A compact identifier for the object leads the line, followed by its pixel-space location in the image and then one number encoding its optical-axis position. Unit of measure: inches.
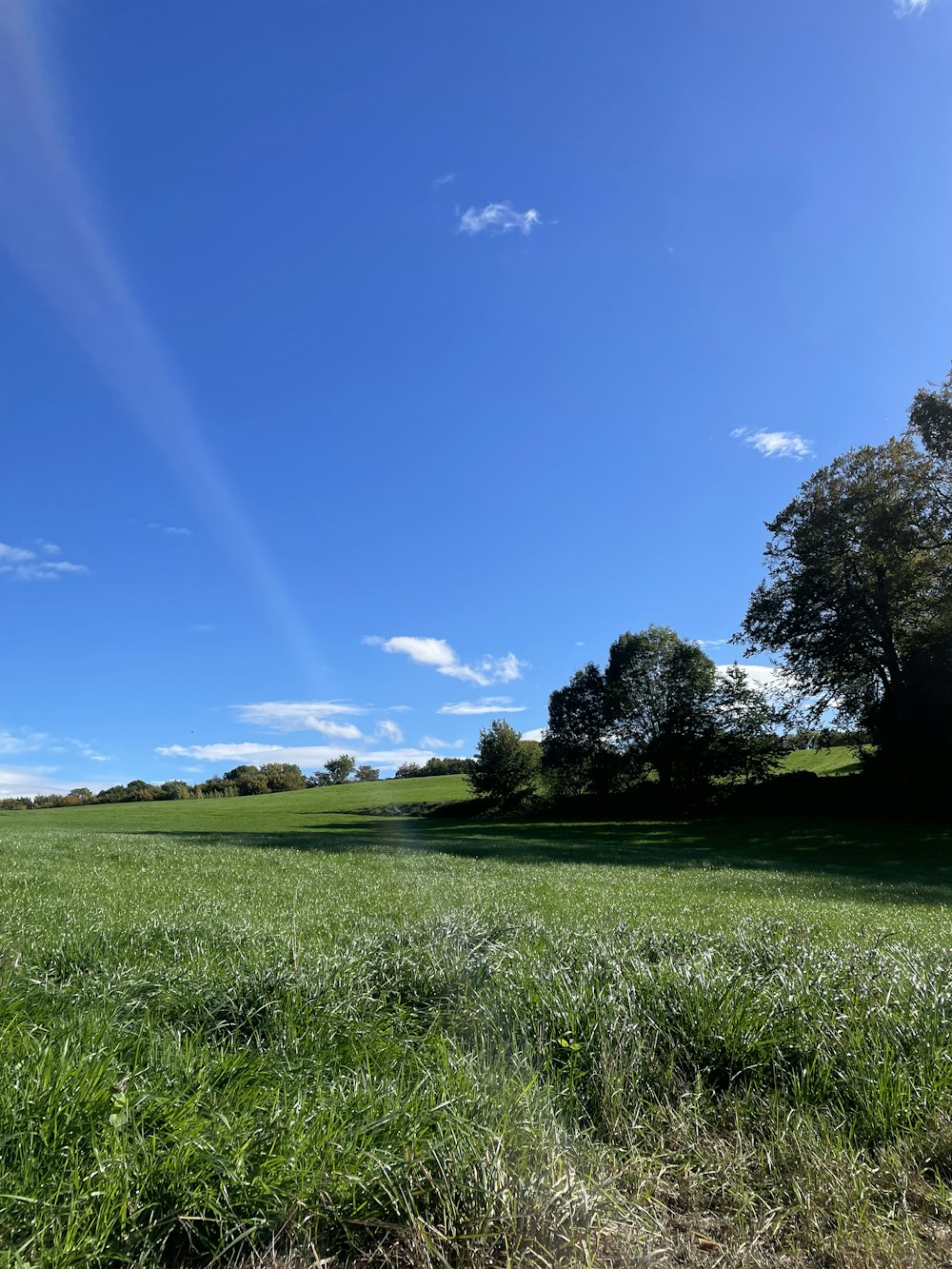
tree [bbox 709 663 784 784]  2144.4
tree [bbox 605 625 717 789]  2206.0
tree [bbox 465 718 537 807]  2674.7
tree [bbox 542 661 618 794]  2460.6
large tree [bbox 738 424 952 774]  1523.1
